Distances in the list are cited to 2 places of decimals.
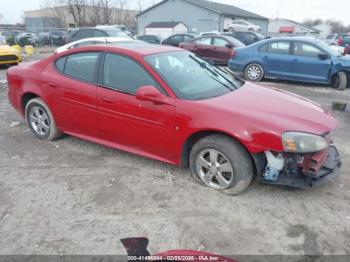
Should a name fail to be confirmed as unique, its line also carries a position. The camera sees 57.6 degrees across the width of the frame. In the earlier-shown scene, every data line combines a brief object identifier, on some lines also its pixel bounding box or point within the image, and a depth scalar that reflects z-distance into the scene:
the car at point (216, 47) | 13.19
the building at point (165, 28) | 41.38
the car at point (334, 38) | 26.58
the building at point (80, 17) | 49.22
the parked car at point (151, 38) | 20.96
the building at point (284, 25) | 64.50
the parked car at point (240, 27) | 33.97
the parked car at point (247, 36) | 21.02
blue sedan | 9.24
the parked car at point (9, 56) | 11.81
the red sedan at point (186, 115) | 3.23
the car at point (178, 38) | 17.53
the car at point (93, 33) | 13.13
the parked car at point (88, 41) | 10.83
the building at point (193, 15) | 42.25
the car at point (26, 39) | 28.25
